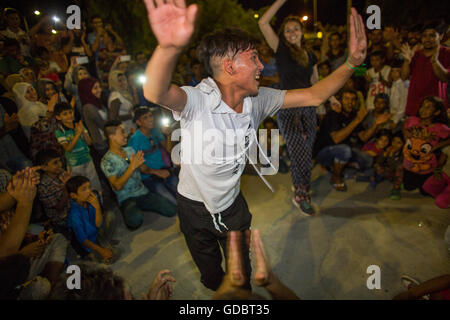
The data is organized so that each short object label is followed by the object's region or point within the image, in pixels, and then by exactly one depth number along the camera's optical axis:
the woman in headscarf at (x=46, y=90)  3.57
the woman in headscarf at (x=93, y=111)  3.92
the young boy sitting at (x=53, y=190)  2.58
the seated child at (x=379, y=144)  3.77
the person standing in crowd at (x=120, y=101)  4.16
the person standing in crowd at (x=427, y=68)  3.91
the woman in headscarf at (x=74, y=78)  4.20
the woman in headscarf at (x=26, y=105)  3.31
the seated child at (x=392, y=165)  3.53
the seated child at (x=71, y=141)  3.24
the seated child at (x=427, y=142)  3.32
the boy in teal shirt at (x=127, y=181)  3.15
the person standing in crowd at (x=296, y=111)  2.83
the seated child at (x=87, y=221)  2.57
